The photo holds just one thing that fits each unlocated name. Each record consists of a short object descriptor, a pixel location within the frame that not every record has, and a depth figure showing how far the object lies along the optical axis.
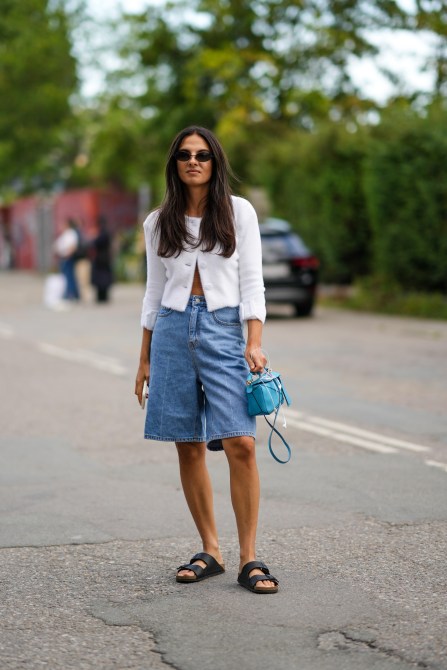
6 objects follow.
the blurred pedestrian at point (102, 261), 27.91
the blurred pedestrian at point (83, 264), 28.62
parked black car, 21.83
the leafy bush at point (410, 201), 21.23
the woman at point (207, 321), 5.11
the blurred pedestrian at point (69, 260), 28.17
